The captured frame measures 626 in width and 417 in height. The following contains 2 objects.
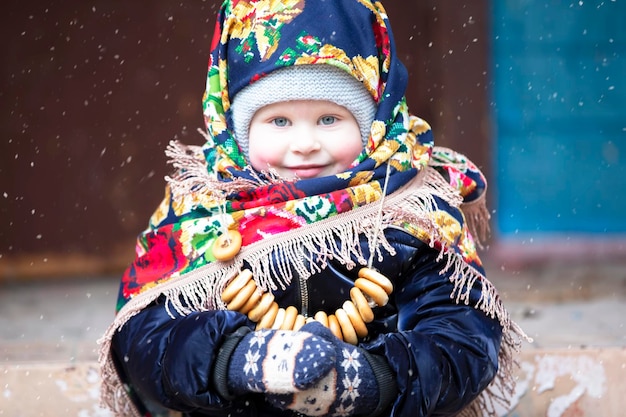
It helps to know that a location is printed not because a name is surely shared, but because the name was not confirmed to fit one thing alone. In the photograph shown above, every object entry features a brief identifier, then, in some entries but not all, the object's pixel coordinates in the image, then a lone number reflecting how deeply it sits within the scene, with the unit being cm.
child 406
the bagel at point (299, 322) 420
